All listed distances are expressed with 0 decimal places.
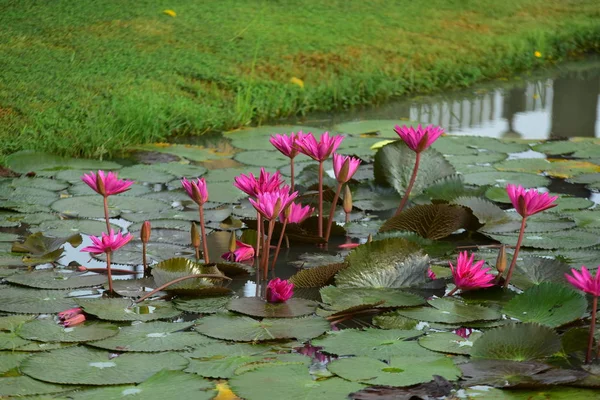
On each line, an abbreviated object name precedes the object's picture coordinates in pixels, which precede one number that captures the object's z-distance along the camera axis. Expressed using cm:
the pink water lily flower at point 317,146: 569
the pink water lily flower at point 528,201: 487
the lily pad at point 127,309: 480
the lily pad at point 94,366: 404
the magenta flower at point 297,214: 605
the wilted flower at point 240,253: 573
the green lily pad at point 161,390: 387
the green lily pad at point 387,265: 526
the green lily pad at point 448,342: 438
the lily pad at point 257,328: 454
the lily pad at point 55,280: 531
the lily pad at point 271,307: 482
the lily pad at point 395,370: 399
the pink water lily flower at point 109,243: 501
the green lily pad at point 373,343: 435
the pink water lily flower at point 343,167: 556
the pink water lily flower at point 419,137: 569
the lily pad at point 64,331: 451
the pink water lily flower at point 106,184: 529
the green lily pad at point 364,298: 494
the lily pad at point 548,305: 466
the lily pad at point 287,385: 387
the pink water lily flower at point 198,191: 529
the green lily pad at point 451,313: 477
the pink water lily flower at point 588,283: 390
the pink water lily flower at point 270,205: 500
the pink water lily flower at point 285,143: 576
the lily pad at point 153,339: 441
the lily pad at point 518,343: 427
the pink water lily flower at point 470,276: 498
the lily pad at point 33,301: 495
